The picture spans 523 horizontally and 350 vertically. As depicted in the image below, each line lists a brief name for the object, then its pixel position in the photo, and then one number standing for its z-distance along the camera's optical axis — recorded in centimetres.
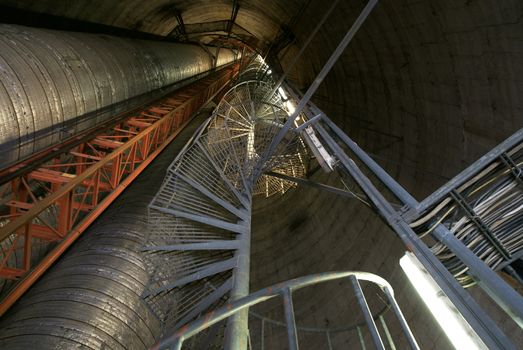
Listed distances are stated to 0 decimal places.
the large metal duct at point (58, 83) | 450
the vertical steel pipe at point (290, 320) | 246
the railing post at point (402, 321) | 276
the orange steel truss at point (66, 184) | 414
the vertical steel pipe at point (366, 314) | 248
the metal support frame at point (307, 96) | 482
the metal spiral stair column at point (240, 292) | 304
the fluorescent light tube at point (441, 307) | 252
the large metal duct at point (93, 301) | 334
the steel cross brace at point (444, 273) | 238
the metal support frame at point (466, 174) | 333
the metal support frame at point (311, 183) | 607
